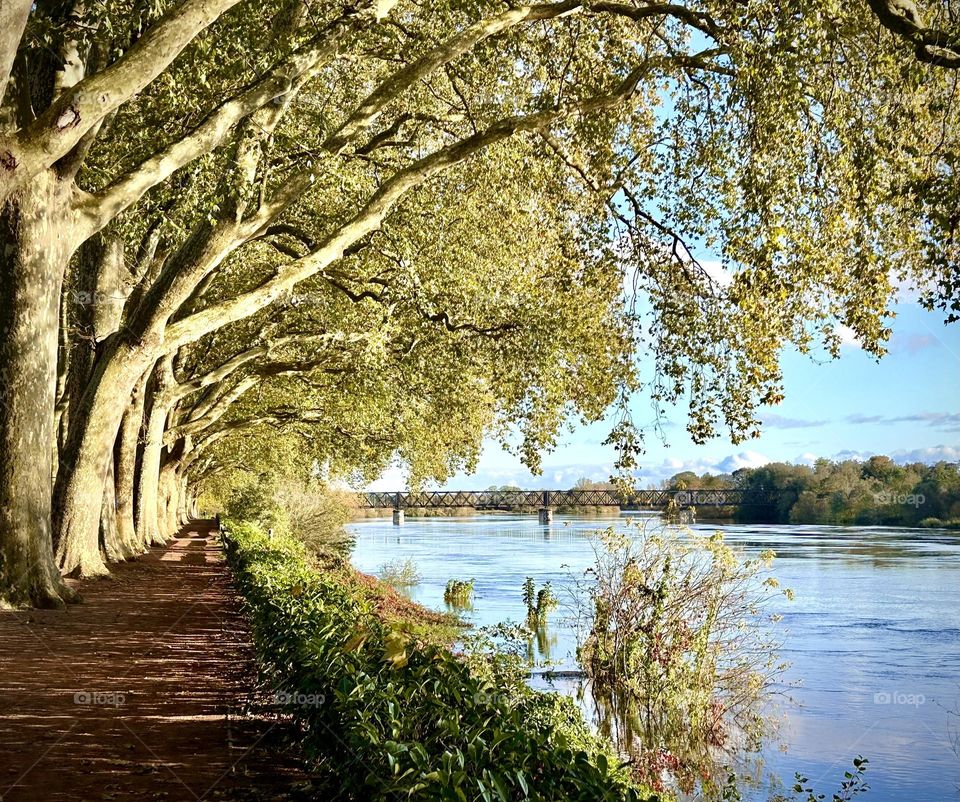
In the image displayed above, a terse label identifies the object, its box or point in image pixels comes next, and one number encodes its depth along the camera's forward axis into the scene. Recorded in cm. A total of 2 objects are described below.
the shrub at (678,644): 1400
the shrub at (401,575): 3388
